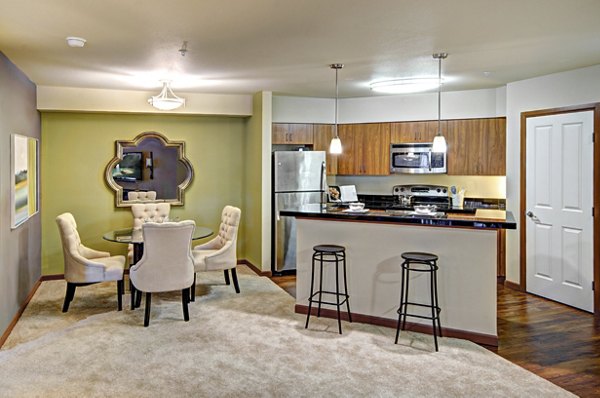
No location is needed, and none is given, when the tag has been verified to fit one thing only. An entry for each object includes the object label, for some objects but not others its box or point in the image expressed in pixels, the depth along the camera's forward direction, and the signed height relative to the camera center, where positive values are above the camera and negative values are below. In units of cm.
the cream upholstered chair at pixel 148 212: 615 -24
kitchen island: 390 -57
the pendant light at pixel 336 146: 505 +50
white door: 488 -15
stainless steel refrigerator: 645 +3
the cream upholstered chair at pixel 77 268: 468 -74
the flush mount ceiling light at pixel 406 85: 549 +128
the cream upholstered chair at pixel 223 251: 523 -66
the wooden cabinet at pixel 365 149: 673 +63
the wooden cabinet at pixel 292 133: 661 +84
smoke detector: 363 +116
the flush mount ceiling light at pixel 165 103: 502 +95
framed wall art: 438 +15
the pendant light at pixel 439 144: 457 +47
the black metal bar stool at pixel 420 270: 381 -72
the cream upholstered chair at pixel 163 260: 427 -61
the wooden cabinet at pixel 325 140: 682 +76
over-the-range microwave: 643 +47
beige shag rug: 310 -123
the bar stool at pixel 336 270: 430 -70
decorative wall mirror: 649 +31
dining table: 475 -46
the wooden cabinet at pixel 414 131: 647 +85
